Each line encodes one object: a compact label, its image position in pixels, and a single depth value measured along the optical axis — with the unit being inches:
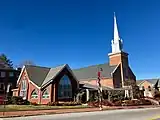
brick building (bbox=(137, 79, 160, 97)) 1954.8
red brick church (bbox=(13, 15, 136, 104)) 936.2
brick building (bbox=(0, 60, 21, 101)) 1391.7
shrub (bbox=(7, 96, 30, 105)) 826.6
